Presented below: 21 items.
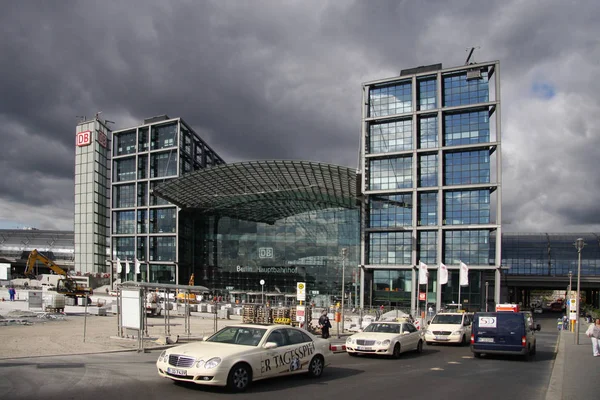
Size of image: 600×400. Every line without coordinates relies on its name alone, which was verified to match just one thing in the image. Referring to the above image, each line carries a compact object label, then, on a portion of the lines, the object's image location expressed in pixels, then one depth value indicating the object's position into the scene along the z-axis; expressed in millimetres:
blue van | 18178
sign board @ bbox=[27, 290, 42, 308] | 40562
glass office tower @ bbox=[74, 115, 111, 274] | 91438
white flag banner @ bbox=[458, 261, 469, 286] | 39438
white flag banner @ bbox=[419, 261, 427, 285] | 38375
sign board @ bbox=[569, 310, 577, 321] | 37259
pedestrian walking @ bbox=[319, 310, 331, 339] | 24656
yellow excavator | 49906
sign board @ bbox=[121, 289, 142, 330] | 17719
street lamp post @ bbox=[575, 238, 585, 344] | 28172
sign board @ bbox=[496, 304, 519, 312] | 29548
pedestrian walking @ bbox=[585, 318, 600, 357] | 19125
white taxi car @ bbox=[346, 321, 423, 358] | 17844
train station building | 56000
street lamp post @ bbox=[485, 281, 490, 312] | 55375
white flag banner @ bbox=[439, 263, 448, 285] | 40503
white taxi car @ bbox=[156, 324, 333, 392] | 10289
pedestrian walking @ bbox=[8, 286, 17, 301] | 51197
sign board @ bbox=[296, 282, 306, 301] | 26250
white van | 24016
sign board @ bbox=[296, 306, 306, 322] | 24195
